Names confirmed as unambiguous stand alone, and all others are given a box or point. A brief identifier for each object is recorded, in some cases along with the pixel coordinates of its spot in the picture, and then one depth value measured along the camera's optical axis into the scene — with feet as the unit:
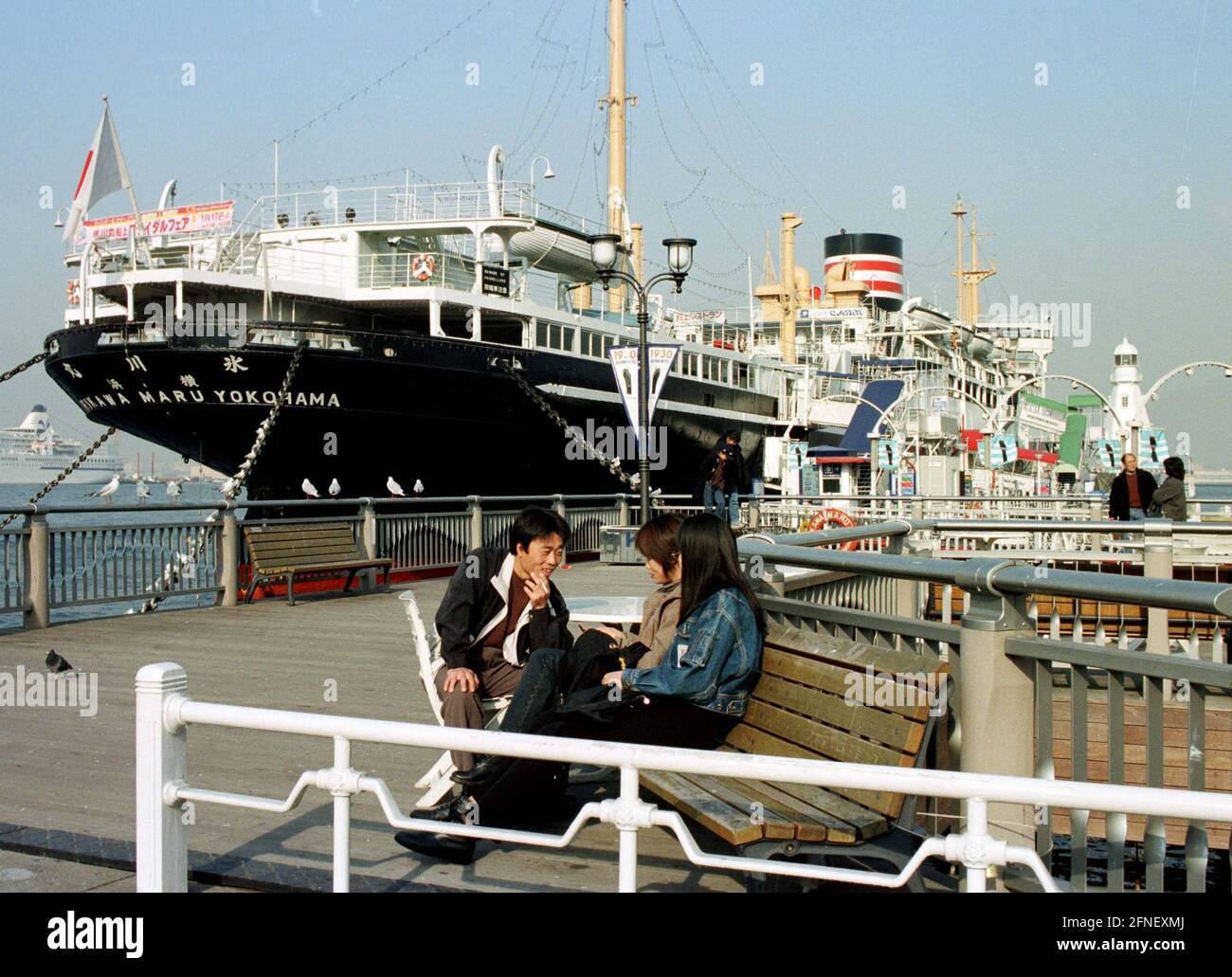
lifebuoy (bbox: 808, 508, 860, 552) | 74.33
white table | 23.03
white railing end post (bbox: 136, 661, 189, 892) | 11.83
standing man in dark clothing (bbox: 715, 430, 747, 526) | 64.44
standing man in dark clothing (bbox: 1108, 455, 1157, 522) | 53.47
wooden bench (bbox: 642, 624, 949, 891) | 12.57
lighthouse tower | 163.32
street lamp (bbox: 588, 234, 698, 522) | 58.49
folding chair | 17.87
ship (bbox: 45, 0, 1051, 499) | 94.58
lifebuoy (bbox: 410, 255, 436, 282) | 103.71
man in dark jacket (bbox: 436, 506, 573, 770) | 18.56
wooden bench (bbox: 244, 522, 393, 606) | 46.57
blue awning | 145.38
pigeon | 28.94
